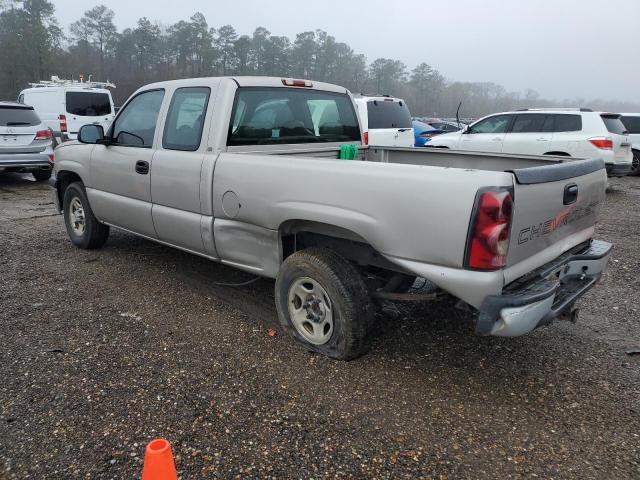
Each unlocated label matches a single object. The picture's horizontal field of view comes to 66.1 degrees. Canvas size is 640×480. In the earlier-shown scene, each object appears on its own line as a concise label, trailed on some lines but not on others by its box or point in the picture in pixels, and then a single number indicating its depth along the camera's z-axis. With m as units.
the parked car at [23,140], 9.84
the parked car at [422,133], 14.31
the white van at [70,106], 14.59
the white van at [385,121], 10.19
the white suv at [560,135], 9.73
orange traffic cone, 1.65
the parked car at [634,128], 12.91
